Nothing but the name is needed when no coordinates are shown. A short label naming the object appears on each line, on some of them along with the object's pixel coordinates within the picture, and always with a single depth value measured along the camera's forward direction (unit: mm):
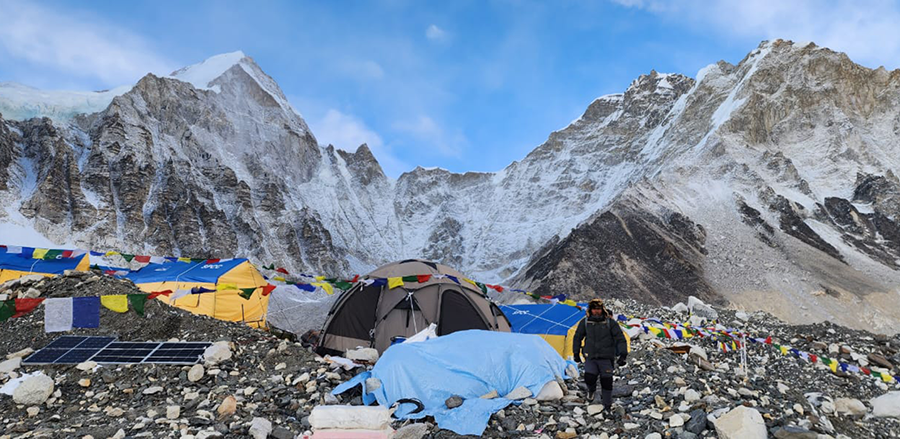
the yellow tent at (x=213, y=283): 14797
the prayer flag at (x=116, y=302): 9126
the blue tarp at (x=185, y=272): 15836
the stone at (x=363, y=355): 8562
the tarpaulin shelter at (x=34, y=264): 15906
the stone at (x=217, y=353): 7543
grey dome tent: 11414
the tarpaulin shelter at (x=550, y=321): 13812
